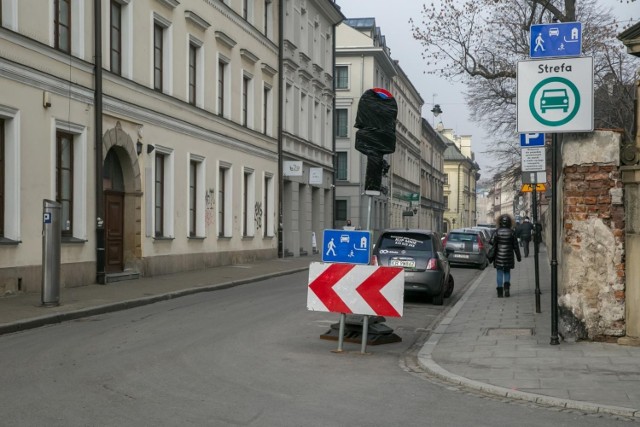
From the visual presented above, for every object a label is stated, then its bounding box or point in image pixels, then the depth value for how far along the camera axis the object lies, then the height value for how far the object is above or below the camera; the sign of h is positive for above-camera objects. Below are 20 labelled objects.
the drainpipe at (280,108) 33.09 +5.12
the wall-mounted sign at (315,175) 35.59 +2.46
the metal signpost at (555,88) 9.69 +1.78
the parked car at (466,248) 29.31 -0.72
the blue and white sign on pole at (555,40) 9.82 +2.40
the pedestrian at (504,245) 16.70 -0.34
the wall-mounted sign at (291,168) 33.81 +2.62
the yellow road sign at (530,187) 24.19 +1.32
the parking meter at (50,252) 13.24 -0.42
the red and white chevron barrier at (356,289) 9.48 -0.75
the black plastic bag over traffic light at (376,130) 10.91 +1.38
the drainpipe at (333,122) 42.78 +5.89
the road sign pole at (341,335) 9.77 -1.34
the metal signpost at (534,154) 13.65 +1.32
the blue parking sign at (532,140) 13.62 +1.57
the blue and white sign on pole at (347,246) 9.89 -0.22
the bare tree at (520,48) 26.67 +6.55
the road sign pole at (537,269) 13.77 -0.74
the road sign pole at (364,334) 9.72 -1.32
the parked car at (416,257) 15.85 -0.59
